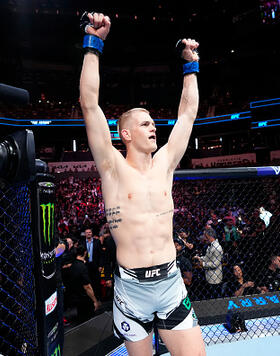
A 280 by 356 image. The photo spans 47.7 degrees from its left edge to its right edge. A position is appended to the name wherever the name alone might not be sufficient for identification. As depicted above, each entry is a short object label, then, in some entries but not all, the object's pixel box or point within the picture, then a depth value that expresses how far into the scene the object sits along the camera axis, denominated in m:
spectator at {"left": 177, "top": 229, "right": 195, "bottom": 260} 3.71
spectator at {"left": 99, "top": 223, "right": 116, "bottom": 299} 4.77
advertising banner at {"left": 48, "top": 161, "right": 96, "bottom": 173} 16.18
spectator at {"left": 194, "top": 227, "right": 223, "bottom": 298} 4.10
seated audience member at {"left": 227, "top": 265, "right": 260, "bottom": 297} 4.22
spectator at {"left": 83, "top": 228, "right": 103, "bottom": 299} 5.42
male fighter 1.54
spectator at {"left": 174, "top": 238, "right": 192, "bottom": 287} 4.00
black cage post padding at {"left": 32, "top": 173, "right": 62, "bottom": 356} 1.24
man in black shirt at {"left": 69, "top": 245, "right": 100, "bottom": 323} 4.73
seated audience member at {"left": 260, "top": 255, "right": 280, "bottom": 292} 4.12
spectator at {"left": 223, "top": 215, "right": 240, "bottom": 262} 5.21
